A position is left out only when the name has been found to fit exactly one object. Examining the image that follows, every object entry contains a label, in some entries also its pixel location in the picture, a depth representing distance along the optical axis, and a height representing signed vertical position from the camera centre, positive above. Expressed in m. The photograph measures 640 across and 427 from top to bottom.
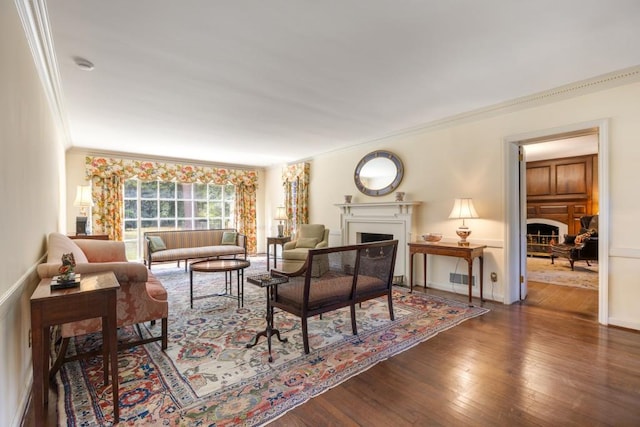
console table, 3.65 -0.51
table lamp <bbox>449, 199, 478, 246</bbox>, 3.83 -0.02
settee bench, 2.47 -0.64
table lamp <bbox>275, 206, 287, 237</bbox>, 6.91 -0.07
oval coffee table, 3.46 -0.64
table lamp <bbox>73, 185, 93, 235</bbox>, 4.46 +0.20
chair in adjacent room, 5.65 -0.67
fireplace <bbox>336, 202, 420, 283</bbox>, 4.66 -0.21
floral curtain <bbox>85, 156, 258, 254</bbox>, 6.04 +0.76
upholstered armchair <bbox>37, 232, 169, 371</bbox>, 2.10 -0.67
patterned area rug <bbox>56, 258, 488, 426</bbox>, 1.75 -1.15
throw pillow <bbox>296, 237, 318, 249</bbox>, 5.75 -0.59
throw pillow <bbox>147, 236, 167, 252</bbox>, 5.56 -0.59
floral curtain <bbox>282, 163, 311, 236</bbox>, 6.73 +0.42
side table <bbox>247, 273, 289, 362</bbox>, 2.45 -0.74
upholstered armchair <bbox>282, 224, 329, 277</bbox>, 5.44 -0.59
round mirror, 4.93 +0.67
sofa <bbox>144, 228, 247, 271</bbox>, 5.56 -0.68
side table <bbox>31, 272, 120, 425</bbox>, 1.46 -0.53
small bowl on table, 4.14 -0.36
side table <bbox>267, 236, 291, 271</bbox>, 6.24 -0.59
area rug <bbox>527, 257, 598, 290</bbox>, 4.79 -1.14
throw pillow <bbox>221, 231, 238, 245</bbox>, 6.70 -0.58
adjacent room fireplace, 7.27 -0.58
